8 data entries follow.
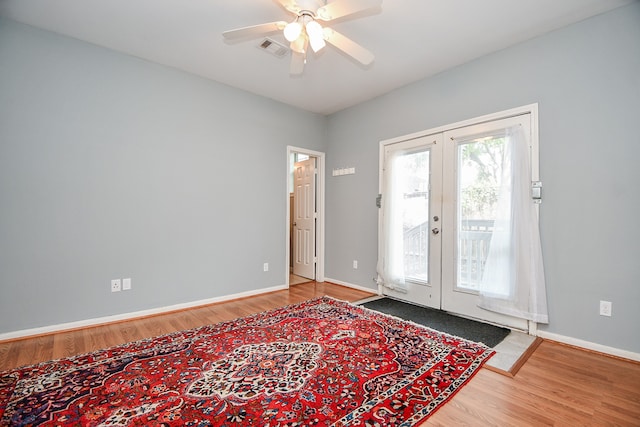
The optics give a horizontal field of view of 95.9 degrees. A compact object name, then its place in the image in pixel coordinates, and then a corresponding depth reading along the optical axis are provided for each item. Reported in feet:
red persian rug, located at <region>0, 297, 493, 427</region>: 5.07
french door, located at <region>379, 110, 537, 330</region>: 9.71
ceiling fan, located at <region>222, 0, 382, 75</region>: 6.26
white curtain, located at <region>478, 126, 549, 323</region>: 8.57
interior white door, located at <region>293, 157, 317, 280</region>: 16.12
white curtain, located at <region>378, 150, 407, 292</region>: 12.20
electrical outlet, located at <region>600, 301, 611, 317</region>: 7.61
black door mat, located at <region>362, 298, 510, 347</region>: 8.63
